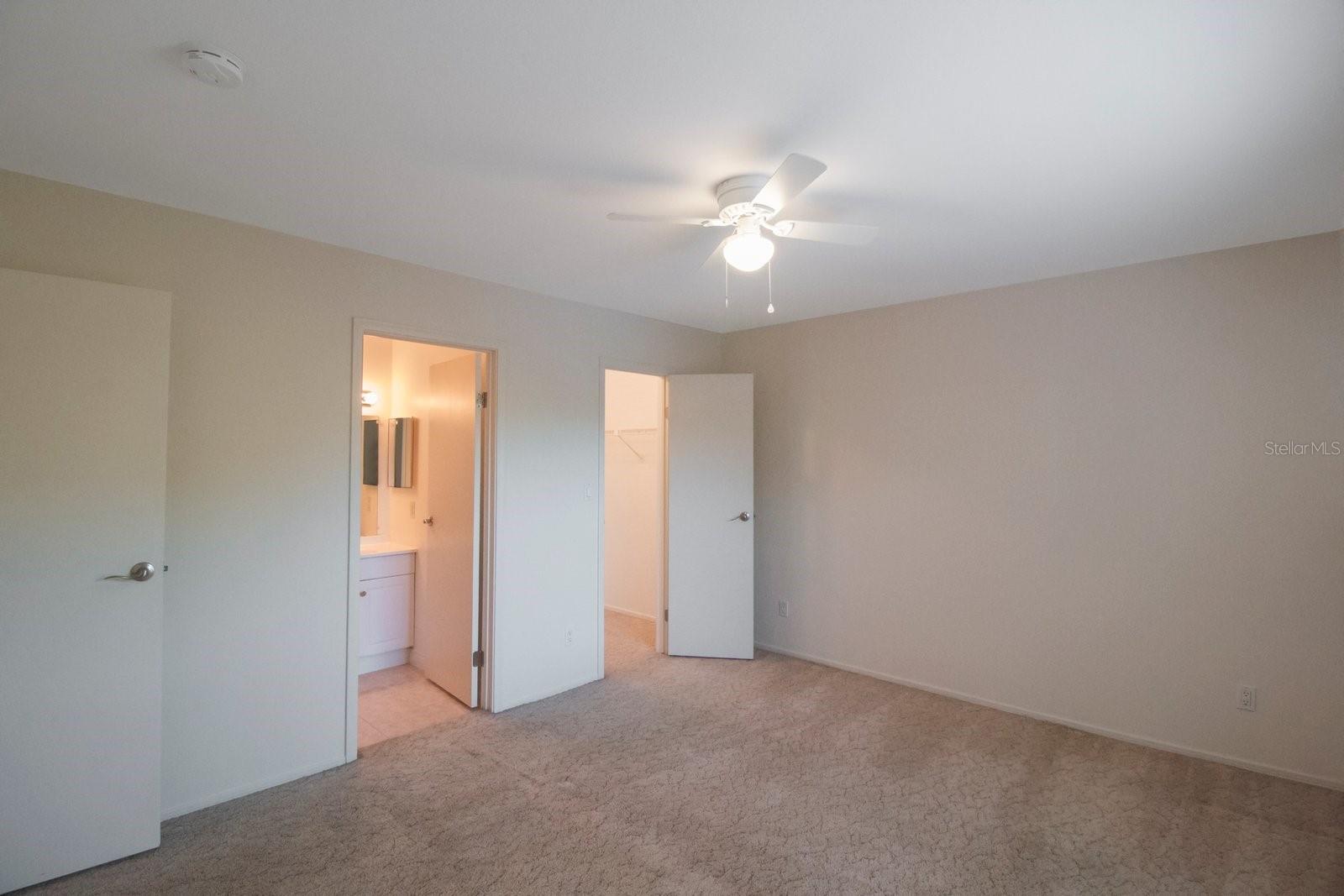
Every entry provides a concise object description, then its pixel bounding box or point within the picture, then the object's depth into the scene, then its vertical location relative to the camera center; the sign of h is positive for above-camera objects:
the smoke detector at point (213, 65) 1.59 +1.02
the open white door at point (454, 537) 3.64 -0.38
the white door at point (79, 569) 2.07 -0.32
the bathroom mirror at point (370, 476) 4.64 -0.02
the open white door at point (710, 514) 4.55 -0.29
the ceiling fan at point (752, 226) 2.24 +0.88
